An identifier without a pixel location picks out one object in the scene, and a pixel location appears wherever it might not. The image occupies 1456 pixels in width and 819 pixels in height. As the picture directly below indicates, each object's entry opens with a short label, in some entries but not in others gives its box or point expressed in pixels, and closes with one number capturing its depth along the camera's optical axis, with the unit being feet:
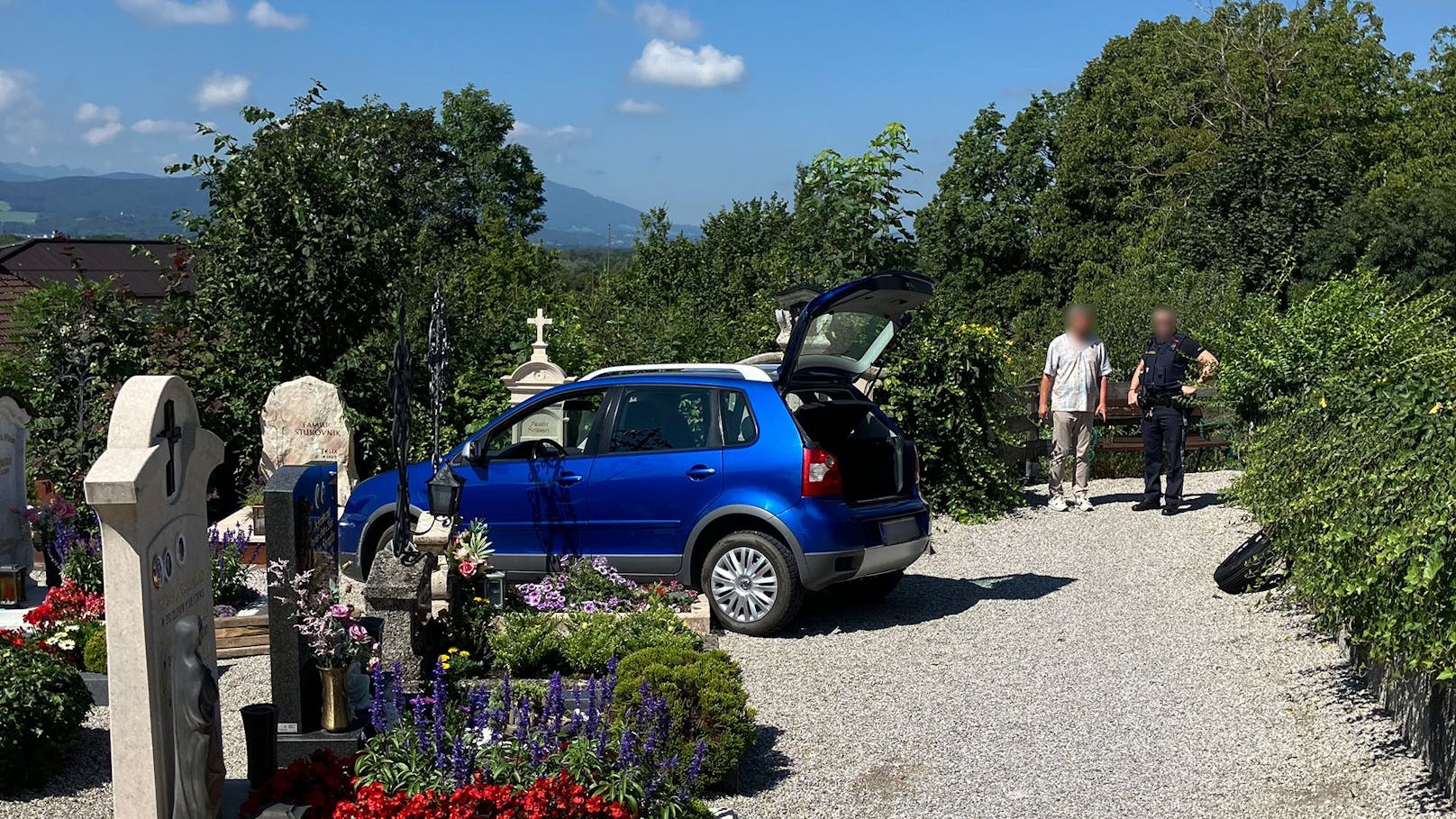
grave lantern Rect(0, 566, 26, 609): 29.09
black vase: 17.13
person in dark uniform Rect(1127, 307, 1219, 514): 40.50
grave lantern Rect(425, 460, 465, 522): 23.40
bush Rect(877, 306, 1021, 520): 41.27
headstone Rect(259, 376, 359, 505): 41.96
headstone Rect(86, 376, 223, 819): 15.03
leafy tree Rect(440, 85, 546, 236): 176.65
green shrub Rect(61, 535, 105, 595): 27.61
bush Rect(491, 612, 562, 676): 21.49
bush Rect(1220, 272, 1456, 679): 16.80
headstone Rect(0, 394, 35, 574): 31.27
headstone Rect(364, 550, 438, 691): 19.66
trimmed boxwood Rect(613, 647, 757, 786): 18.58
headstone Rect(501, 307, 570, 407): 45.24
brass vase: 18.35
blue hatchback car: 26.96
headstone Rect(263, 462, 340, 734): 18.16
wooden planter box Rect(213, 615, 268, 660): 26.45
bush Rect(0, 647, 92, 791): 18.89
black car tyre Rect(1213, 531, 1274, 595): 26.43
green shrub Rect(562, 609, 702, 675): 21.65
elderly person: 41.63
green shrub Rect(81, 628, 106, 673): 23.66
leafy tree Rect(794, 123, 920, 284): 46.93
